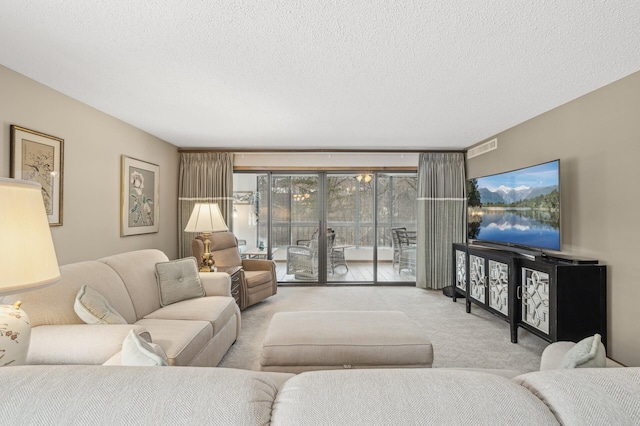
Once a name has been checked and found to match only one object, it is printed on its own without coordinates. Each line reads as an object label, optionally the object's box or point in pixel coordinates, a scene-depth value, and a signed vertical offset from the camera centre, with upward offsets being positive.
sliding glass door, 5.52 -0.02
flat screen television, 3.02 +0.08
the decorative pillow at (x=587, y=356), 1.10 -0.48
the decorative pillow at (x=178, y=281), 2.88 -0.60
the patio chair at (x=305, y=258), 5.54 -0.74
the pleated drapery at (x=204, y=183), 5.24 +0.50
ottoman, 2.10 -0.87
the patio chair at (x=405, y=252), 5.55 -0.62
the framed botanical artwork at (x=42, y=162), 2.46 +0.41
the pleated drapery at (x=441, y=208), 5.31 +0.12
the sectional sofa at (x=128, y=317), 1.67 -0.67
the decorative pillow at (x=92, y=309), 1.93 -0.57
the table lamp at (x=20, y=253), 0.96 -0.12
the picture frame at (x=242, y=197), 5.52 +0.29
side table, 3.76 -0.80
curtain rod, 5.29 +1.04
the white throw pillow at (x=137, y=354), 1.09 -0.48
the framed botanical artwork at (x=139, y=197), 3.82 +0.21
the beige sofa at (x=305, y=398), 0.64 -0.38
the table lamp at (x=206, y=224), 3.82 -0.11
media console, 2.68 -0.71
